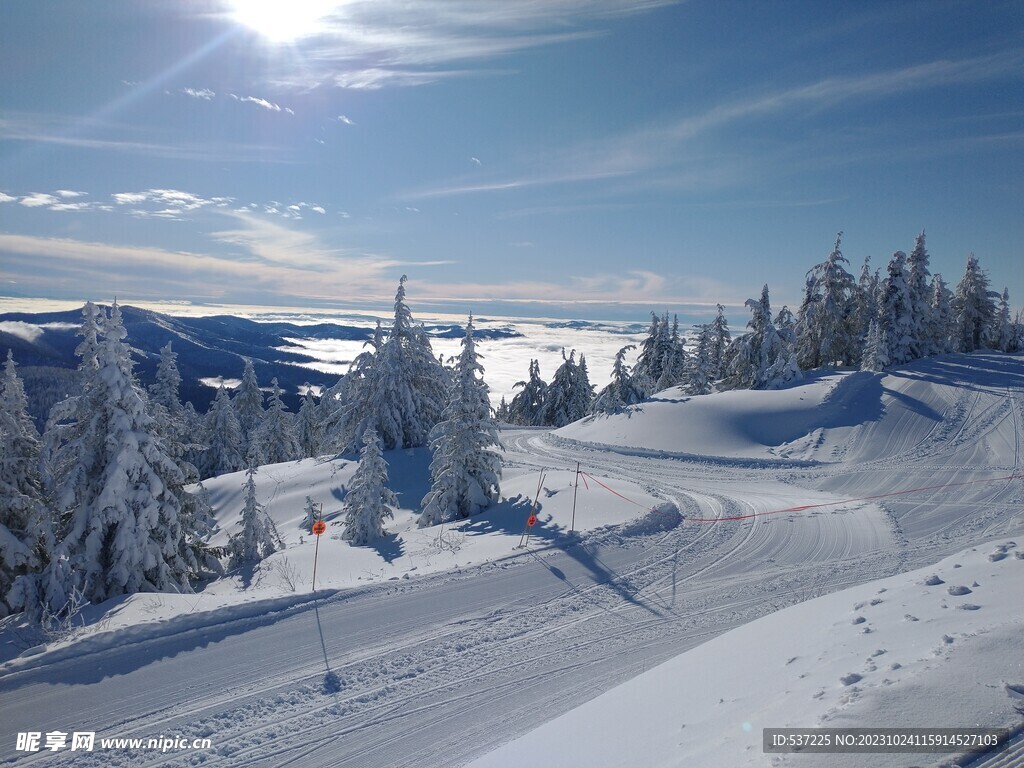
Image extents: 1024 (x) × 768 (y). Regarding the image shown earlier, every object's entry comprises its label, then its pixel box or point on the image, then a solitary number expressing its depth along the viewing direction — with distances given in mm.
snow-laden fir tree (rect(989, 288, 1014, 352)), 50672
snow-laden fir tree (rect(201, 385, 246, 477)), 39062
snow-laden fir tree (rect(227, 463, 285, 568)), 16609
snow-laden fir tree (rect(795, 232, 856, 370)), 40000
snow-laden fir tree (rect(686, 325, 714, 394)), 36125
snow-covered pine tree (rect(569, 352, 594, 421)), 49594
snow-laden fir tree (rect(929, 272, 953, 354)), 40031
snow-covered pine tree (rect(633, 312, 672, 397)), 51031
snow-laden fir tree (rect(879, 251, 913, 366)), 38156
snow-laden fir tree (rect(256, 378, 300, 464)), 43562
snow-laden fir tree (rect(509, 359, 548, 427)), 54188
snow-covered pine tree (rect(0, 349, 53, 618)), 13055
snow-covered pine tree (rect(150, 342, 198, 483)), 37969
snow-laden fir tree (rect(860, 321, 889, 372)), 33594
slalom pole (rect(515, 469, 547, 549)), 12461
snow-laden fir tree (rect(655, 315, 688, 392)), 49406
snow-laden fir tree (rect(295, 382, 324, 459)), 49219
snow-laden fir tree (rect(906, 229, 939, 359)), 38500
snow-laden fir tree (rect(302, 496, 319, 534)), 19855
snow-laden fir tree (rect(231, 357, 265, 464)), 45438
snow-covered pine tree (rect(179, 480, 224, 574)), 15078
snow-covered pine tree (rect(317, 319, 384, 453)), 30219
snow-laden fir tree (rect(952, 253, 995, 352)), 47156
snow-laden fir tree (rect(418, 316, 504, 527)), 18094
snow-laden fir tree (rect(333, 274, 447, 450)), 29531
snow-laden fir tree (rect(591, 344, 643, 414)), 35597
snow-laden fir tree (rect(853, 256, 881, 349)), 40688
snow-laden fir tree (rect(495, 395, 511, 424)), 58519
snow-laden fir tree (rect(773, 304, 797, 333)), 38812
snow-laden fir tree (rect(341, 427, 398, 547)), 16438
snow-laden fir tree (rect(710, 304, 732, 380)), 51562
